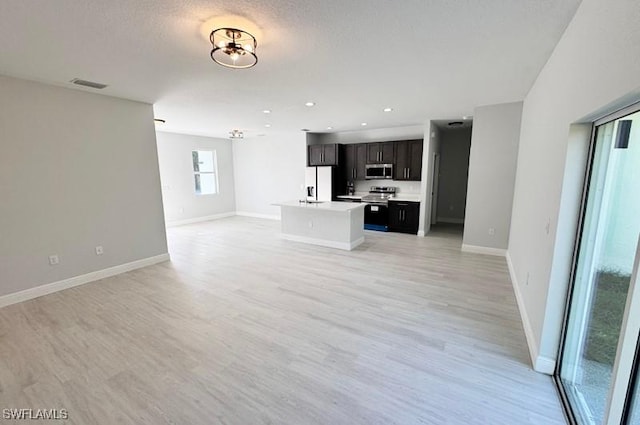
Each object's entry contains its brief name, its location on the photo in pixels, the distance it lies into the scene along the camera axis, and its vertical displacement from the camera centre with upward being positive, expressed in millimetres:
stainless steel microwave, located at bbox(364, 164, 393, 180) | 6773 +28
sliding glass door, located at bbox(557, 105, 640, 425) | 1356 -572
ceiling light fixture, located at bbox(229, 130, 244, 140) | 6656 +990
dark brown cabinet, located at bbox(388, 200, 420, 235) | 6246 -1051
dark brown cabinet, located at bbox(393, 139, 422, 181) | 6340 +285
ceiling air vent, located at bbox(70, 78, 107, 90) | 3109 +1078
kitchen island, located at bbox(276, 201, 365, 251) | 5086 -1025
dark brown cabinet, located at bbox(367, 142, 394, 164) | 6711 +498
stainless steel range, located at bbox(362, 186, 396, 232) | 6660 -959
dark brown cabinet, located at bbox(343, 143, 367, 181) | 7152 +303
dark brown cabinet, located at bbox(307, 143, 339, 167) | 7255 +495
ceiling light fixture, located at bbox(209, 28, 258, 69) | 1984 +1030
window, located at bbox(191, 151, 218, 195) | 7962 +29
